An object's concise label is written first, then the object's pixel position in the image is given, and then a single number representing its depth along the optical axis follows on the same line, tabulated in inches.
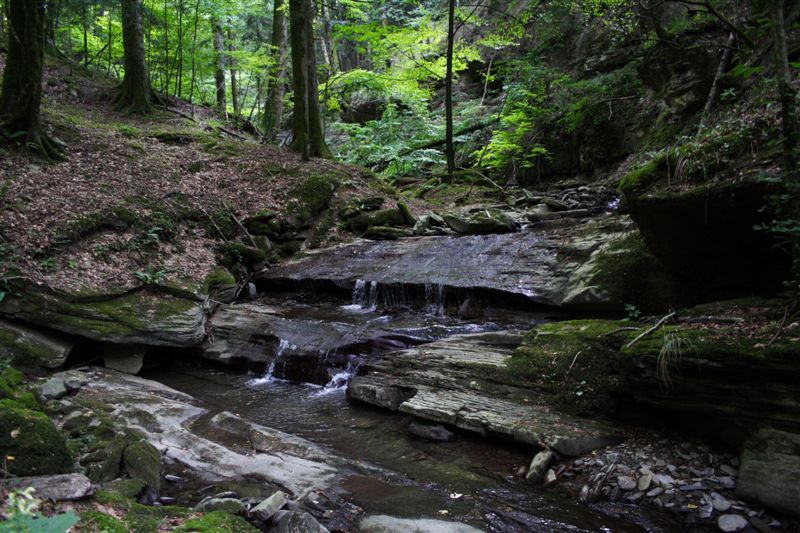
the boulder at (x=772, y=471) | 156.3
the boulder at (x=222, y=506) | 147.9
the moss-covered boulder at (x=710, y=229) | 202.2
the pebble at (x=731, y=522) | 156.4
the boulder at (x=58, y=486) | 111.8
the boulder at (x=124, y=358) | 322.0
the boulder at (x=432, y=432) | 231.9
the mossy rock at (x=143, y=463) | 173.9
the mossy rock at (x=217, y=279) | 410.0
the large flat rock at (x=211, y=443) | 196.1
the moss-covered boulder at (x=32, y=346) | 281.6
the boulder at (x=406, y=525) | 160.2
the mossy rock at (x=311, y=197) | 546.0
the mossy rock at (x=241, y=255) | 458.6
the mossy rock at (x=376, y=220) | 559.2
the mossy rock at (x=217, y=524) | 123.4
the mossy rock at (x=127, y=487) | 156.2
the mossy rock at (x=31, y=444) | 126.7
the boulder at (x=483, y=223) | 474.6
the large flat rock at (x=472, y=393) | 211.3
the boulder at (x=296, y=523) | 142.6
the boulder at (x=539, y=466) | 194.1
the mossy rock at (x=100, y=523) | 101.7
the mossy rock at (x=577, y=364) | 226.8
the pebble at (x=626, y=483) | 180.4
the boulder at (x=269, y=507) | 148.8
